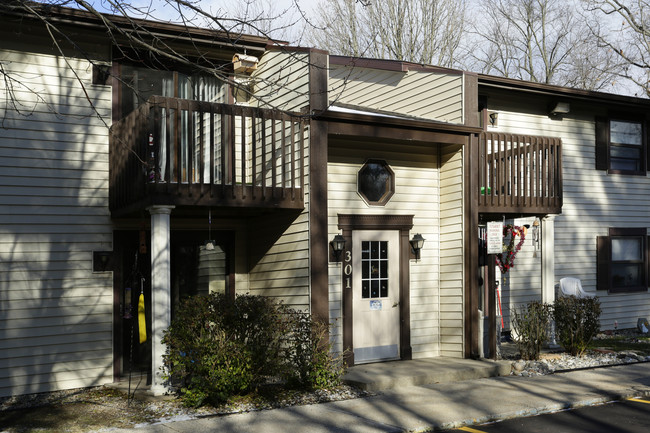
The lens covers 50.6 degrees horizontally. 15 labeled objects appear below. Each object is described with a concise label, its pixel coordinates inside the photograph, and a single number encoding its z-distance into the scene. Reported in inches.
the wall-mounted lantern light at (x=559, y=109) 609.3
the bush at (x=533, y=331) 459.5
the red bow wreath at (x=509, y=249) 517.3
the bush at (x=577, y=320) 478.9
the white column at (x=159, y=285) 365.4
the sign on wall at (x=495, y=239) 453.7
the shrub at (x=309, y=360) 372.8
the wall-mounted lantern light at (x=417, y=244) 467.8
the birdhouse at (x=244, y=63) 460.4
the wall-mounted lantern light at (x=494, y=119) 583.3
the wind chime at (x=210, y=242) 417.4
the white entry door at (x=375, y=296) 457.1
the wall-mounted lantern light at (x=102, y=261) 421.1
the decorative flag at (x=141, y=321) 368.2
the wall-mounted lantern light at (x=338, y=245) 438.9
